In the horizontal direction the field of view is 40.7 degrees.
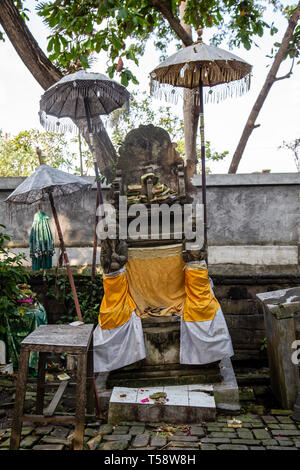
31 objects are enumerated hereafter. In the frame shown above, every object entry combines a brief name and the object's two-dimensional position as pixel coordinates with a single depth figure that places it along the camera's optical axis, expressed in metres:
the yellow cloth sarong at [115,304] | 4.54
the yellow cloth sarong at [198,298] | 4.53
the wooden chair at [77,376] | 3.17
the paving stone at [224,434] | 3.59
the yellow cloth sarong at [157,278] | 4.85
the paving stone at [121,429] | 3.71
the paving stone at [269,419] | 3.97
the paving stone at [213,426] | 3.75
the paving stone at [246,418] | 4.00
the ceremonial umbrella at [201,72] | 4.93
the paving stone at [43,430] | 3.56
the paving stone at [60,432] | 3.56
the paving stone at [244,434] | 3.59
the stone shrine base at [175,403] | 3.93
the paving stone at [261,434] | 3.58
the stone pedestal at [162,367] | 4.48
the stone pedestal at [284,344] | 4.29
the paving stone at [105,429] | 3.71
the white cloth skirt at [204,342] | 4.45
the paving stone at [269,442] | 3.42
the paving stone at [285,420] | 3.98
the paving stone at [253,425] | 3.82
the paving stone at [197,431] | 3.63
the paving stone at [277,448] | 3.34
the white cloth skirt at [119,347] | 4.46
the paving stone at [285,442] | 3.43
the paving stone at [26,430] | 3.52
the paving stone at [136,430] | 3.68
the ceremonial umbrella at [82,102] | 5.23
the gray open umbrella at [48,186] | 4.73
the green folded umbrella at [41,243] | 5.62
